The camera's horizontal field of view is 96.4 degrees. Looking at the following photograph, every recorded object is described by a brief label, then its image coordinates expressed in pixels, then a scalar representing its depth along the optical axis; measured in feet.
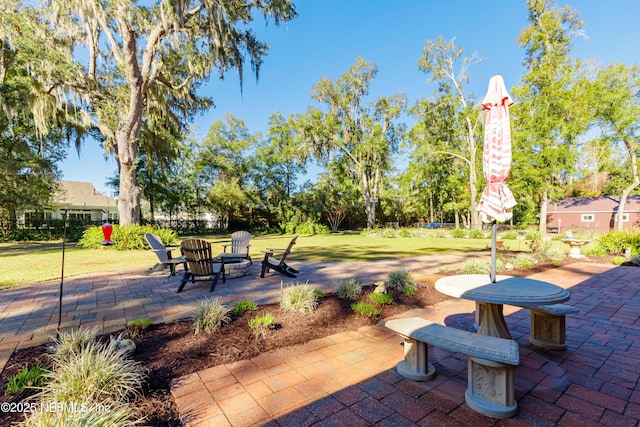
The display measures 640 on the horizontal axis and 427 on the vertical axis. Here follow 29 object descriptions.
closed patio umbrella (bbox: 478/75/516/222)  8.58
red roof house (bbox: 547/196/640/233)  72.74
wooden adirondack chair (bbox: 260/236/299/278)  20.14
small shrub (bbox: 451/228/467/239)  64.13
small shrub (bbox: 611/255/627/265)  24.04
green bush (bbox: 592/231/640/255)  27.99
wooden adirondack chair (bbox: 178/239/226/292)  16.21
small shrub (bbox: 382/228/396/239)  66.74
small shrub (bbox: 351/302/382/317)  12.18
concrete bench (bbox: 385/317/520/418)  6.07
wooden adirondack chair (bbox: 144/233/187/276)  20.40
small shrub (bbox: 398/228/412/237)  68.13
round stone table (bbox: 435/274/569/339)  7.14
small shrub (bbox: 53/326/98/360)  7.73
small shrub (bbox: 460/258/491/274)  19.22
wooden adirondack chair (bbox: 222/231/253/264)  24.06
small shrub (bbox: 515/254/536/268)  22.59
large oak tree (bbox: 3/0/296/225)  33.63
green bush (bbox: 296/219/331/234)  80.59
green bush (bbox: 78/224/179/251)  37.01
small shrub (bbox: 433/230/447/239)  65.02
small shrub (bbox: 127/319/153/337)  10.17
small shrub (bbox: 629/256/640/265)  23.58
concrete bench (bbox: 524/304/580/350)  9.13
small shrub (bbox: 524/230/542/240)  37.14
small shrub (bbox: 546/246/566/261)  25.71
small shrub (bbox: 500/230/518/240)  55.88
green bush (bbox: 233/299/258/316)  12.19
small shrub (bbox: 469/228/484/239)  62.35
